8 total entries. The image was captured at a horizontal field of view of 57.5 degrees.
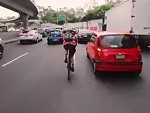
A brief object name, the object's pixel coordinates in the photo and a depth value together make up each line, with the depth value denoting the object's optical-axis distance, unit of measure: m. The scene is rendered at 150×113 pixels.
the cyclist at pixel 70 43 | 4.84
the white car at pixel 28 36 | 14.01
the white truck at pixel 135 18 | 8.47
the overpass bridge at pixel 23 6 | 16.93
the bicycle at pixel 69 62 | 4.70
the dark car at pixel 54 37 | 13.27
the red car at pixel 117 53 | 4.58
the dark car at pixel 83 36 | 13.32
